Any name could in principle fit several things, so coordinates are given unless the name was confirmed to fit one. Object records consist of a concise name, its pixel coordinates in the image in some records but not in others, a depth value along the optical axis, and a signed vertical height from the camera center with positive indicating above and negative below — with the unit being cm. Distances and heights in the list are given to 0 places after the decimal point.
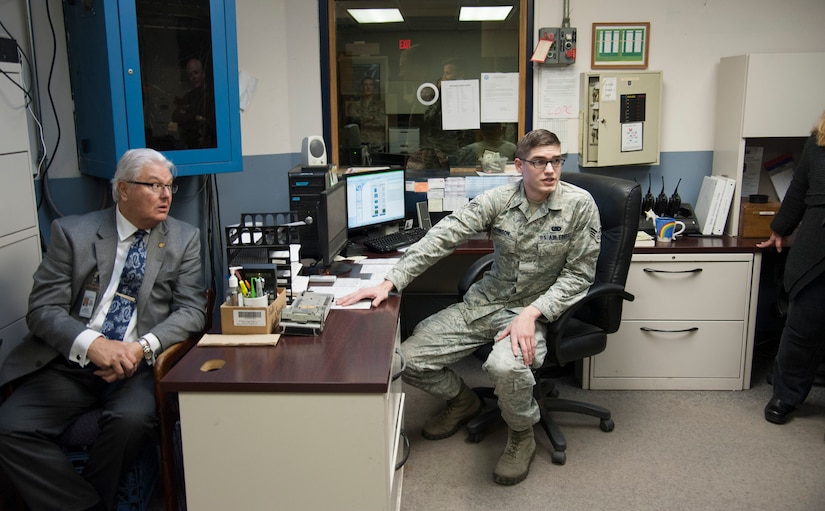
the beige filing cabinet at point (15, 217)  245 -30
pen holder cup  208 -49
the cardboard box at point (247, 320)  208 -55
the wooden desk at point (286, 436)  177 -76
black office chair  265 -64
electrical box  359 +42
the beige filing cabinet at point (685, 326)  325 -91
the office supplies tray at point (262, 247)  234 -38
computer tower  306 -28
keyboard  323 -51
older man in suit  209 -63
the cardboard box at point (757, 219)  336 -43
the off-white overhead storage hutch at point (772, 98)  332 +13
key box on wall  358 +5
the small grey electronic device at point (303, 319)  211 -56
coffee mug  337 -47
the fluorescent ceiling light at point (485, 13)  379 +61
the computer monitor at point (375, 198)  335 -33
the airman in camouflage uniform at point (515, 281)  254 -56
